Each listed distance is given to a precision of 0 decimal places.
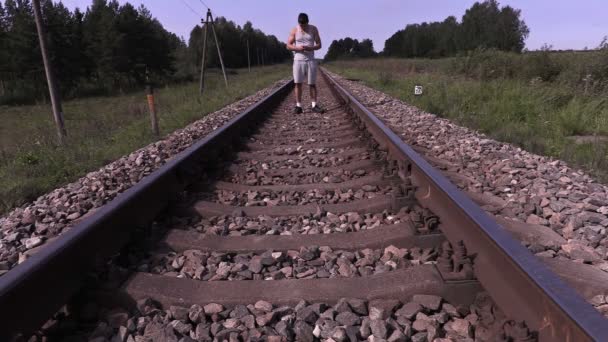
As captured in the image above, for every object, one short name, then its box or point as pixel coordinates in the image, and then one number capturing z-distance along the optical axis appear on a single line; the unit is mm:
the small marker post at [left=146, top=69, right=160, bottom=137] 6855
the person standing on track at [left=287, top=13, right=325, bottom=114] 7738
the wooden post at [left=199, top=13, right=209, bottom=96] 21164
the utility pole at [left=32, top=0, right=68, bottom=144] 8391
